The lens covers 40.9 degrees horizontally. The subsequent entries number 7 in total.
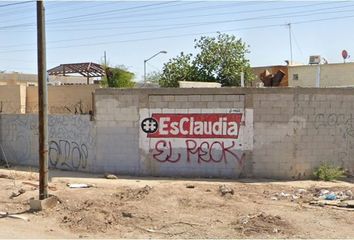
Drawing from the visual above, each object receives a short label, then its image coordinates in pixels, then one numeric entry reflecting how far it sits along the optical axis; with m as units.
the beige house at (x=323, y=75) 26.75
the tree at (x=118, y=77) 27.12
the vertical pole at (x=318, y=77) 23.27
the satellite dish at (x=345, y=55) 29.71
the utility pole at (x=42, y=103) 9.59
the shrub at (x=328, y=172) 12.88
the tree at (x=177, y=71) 25.75
